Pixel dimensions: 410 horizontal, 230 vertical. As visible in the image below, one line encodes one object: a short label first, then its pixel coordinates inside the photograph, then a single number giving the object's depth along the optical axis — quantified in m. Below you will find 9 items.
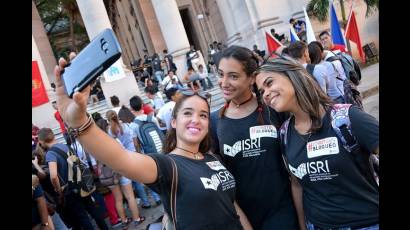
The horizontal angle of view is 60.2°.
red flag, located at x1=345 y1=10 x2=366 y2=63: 7.08
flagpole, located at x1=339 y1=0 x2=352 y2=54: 15.13
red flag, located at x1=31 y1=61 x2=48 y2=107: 13.37
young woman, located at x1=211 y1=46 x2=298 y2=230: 2.28
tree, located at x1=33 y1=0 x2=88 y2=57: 31.09
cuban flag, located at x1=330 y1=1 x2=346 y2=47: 6.78
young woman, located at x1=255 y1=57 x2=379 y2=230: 1.85
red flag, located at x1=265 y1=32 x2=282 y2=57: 8.33
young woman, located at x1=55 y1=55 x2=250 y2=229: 1.56
